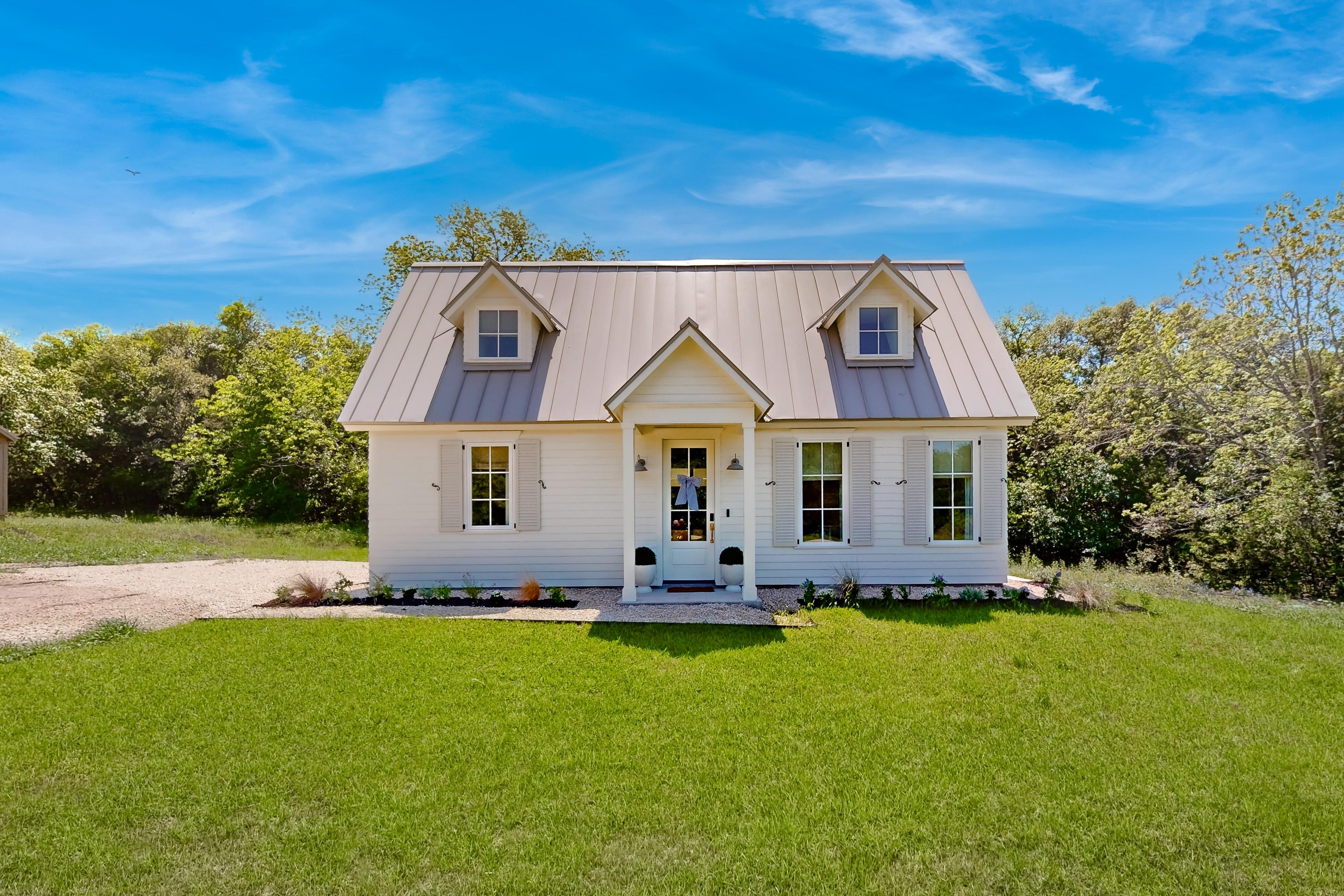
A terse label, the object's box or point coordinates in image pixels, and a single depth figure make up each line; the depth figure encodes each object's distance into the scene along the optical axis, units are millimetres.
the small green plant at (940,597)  10242
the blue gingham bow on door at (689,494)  11711
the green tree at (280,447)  23688
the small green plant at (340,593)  10773
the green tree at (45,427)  24203
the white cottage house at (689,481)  11742
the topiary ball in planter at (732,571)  11195
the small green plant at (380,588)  10867
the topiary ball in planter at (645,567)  11211
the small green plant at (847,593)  10398
